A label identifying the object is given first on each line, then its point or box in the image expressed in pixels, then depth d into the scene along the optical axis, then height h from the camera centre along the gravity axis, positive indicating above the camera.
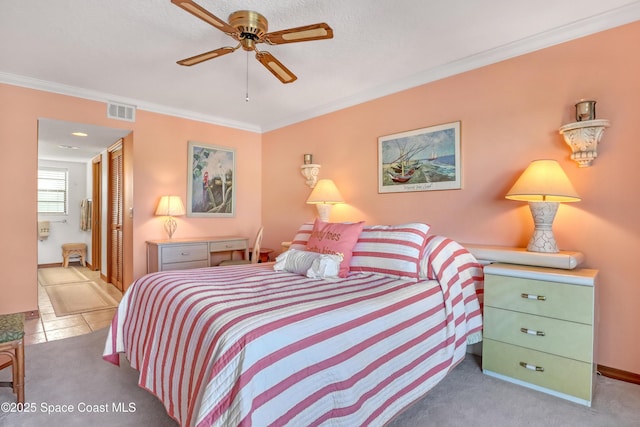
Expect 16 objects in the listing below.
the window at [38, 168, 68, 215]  6.70 +0.38
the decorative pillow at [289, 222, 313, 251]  2.94 -0.26
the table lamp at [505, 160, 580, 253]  2.13 +0.12
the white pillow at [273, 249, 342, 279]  2.27 -0.40
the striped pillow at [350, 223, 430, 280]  2.25 -0.30
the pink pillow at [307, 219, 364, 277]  2.46 -0.24
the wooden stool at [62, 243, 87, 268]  6.57 -0.88
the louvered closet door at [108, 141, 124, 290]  4.58 -0.10
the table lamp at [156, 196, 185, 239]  4.00 +0.03
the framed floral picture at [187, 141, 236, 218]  4.41 +0.41
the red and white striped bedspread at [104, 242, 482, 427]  1.15 -0.61
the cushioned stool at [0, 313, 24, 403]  1.76 -0.78
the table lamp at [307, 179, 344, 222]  3.71 +0.18
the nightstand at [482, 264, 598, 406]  1.91 -0.75
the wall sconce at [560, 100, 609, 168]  2.15 +0.54
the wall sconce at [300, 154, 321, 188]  4.16 +0.52
